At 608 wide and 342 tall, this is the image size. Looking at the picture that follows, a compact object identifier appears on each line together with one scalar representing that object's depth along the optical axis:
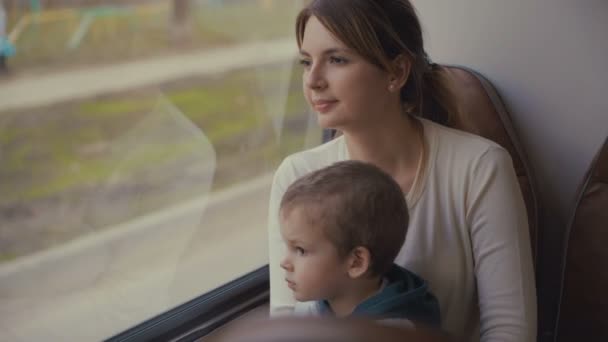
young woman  1.17
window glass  1.13
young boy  1.03
